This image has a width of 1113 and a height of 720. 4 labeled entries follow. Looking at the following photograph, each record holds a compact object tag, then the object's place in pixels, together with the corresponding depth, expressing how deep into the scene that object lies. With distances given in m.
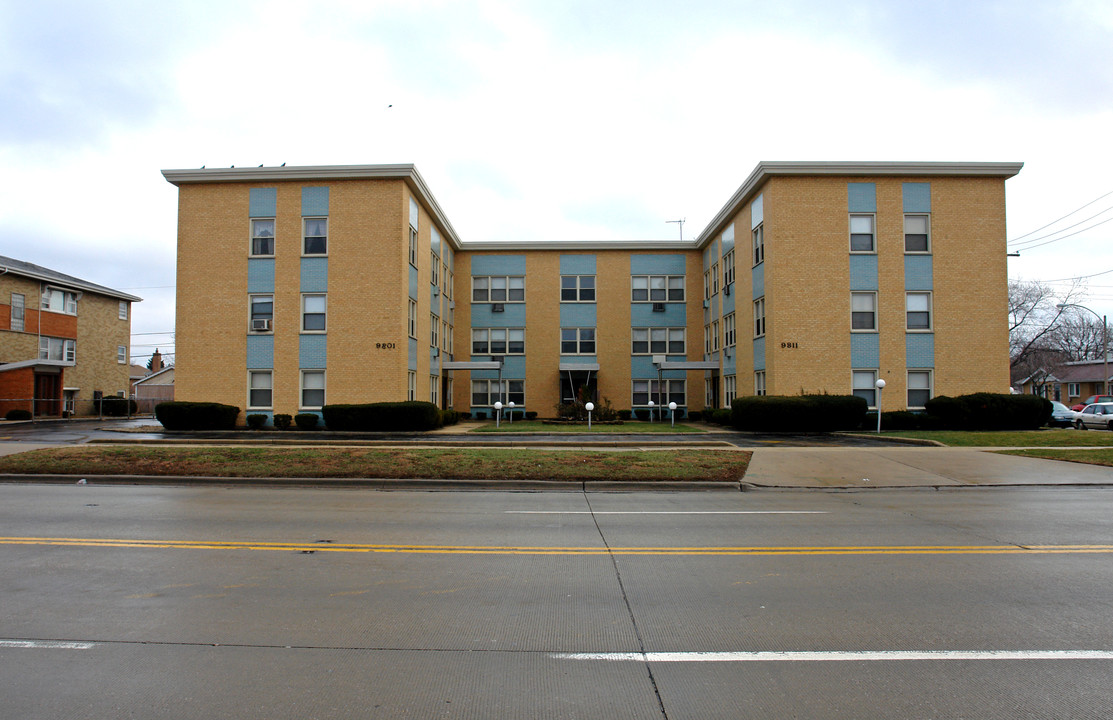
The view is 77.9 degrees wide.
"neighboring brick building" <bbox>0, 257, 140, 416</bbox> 38.19
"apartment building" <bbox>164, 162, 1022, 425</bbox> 28.25
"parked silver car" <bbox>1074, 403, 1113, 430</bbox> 28.98
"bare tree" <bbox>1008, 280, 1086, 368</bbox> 59.03
